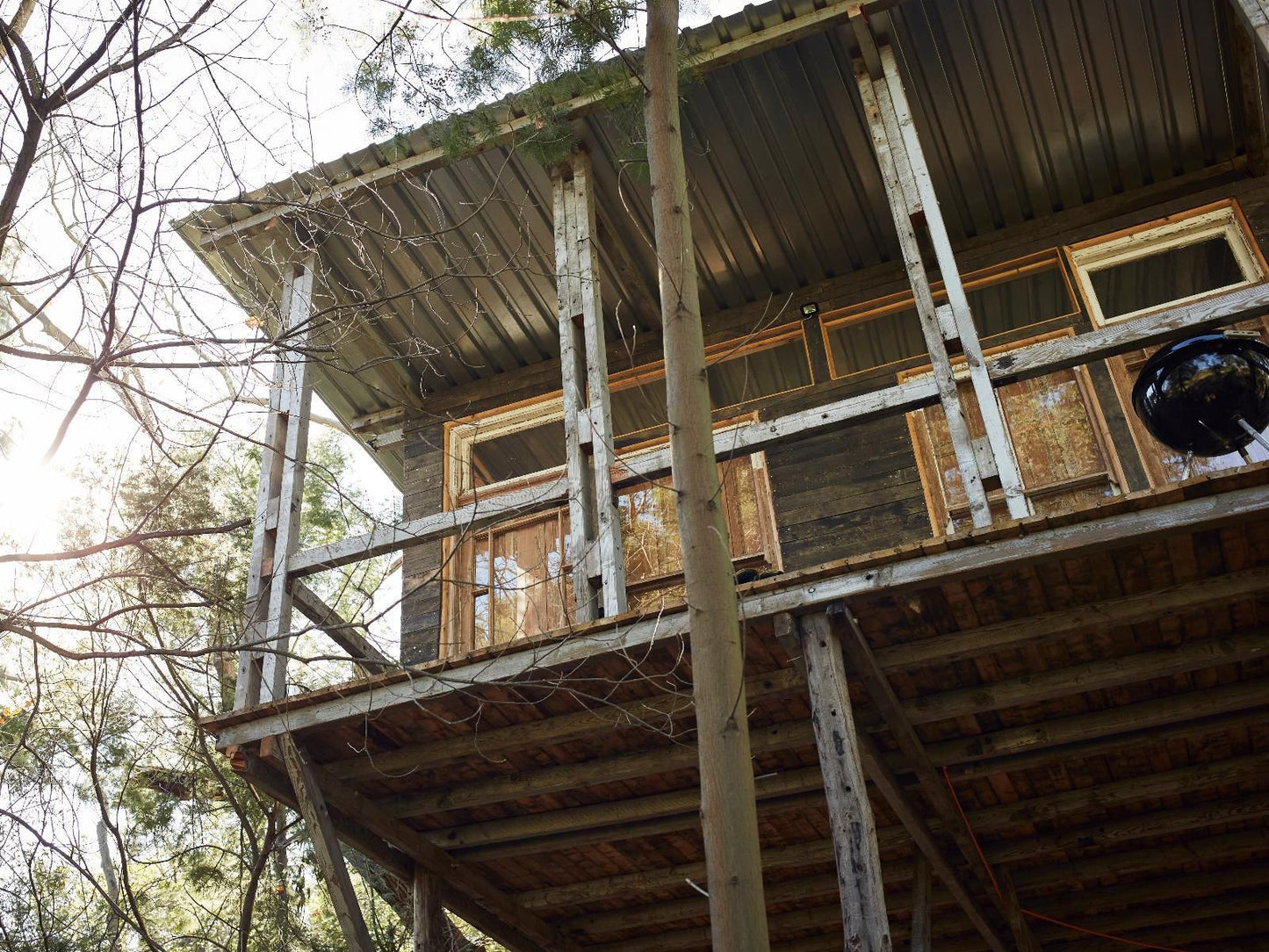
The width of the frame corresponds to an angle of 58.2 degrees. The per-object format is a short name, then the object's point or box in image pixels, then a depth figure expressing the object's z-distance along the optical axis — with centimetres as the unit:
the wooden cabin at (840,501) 525
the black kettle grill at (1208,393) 553
